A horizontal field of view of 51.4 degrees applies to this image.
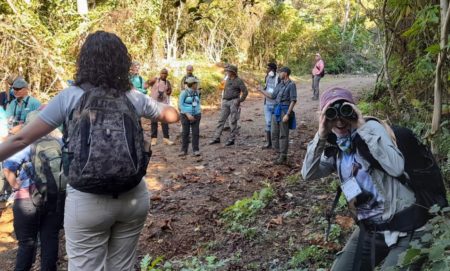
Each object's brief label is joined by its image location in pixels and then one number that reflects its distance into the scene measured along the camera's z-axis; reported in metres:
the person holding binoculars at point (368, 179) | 2.58
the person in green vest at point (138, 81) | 10.47
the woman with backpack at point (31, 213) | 4.64
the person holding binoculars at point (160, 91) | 11.10
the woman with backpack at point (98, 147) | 2.55
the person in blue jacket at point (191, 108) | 9.95
